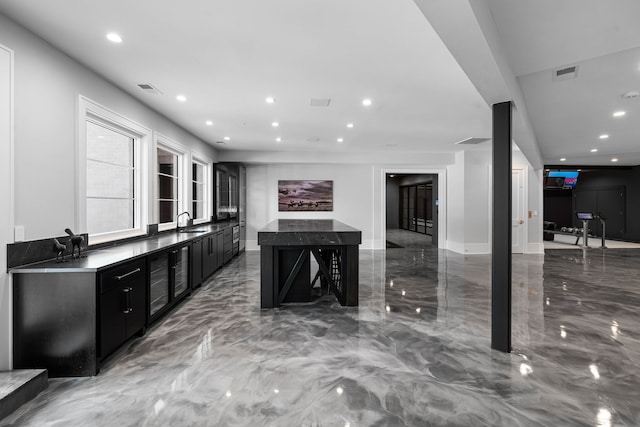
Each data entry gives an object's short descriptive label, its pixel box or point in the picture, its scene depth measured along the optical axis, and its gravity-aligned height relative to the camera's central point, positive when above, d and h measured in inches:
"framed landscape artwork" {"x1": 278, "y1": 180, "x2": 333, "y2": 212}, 354.9 +18.7
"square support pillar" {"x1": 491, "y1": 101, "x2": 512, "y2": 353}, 111.7 -6.6
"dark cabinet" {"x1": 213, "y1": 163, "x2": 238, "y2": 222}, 299.6 +19.0
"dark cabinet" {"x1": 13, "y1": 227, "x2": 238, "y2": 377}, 92.4 -30.3
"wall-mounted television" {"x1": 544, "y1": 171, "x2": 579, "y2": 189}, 507.5 +55.4
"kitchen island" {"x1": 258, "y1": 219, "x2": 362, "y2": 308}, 148.9 -23.4
